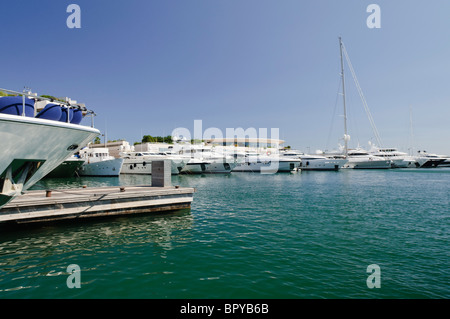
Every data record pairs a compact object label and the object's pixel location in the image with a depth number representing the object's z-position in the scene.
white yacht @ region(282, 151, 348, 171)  71.38
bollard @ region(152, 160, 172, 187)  17.03
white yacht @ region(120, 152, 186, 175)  52.19
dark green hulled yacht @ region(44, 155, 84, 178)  43.19
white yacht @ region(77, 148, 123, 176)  49.12
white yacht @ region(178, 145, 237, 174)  55.16
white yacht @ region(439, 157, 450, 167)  101.61
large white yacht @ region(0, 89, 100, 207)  7.03
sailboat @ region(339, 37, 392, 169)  80.06
